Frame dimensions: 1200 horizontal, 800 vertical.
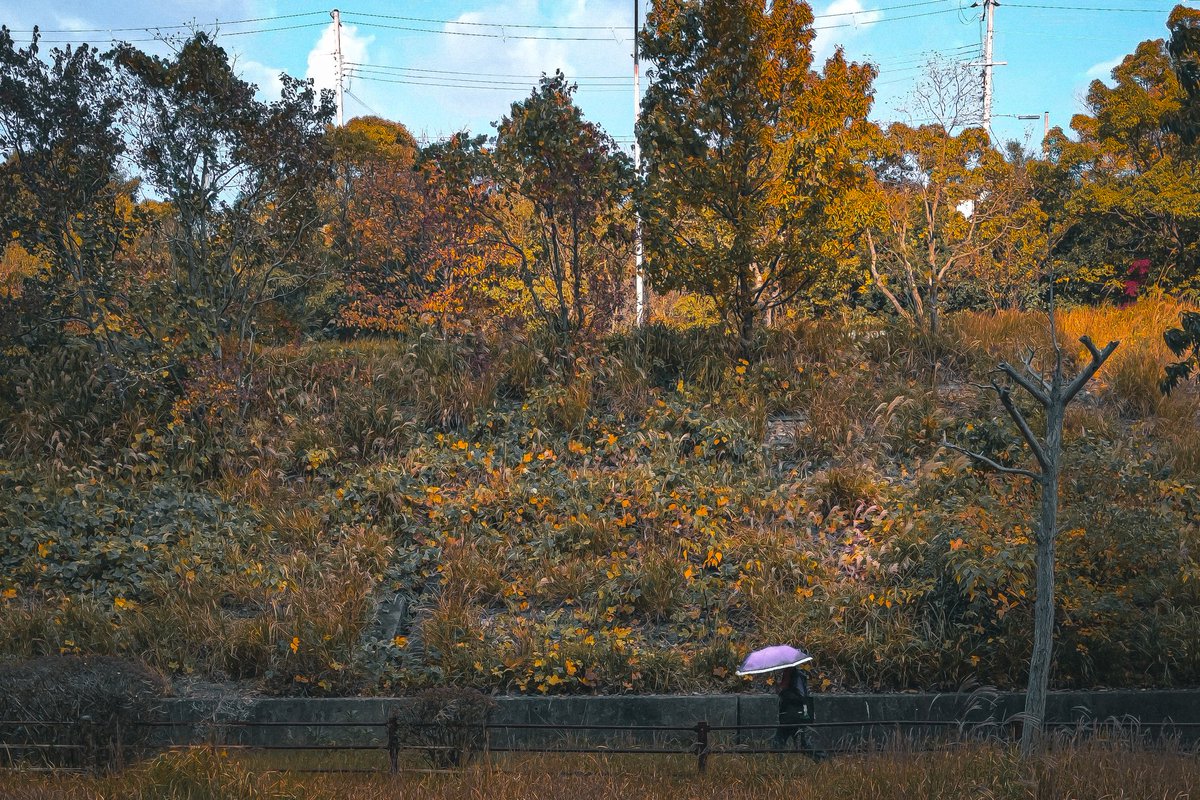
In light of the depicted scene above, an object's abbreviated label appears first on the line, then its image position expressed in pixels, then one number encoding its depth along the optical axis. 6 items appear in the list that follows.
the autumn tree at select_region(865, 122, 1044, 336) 20.56
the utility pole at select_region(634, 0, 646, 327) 13.79
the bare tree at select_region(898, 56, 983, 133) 20.30
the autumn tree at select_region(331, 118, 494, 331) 21.69
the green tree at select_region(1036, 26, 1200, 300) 24.45
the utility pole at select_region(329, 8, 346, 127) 42.88
